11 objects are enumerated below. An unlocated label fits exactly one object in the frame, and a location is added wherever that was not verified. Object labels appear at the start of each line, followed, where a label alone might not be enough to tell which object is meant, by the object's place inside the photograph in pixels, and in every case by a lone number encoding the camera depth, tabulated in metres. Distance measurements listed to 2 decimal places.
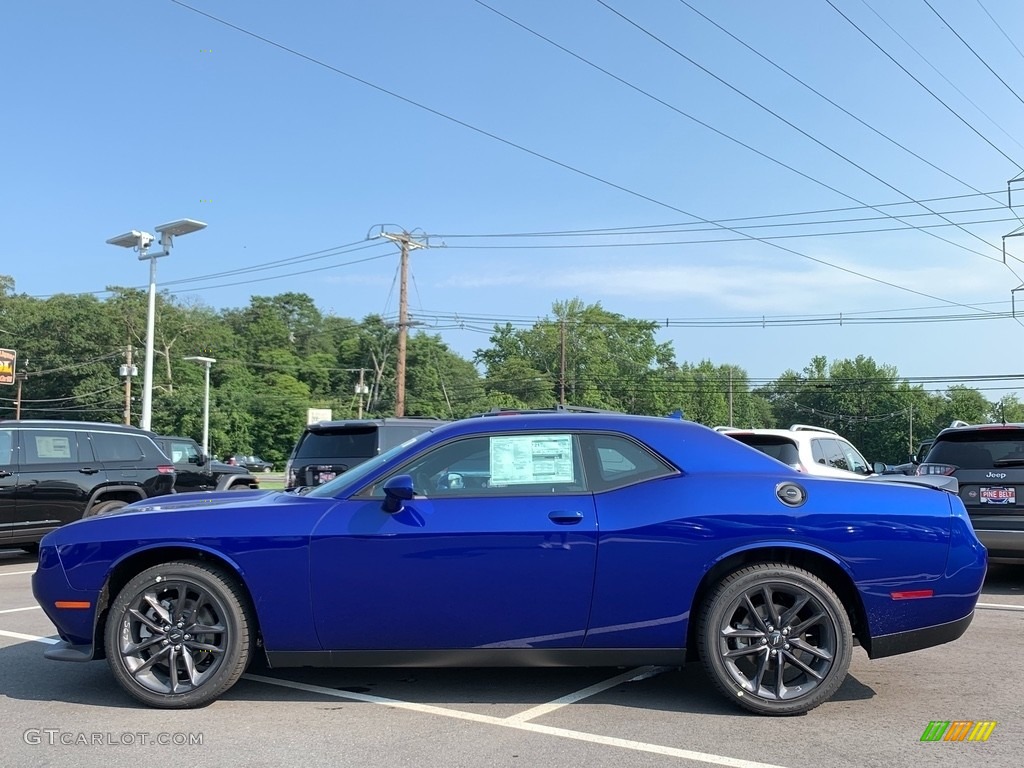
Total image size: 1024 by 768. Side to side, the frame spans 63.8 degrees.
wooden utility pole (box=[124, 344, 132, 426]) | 44.44
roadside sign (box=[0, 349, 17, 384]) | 37.53
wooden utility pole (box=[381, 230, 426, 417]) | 30.92
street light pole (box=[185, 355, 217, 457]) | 44.78
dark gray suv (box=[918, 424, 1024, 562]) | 8.09
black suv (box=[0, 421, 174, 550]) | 10.12
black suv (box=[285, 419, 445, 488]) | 10.12
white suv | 8.73
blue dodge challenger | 4.25
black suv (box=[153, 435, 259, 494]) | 14.79
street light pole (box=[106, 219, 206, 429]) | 20.70
